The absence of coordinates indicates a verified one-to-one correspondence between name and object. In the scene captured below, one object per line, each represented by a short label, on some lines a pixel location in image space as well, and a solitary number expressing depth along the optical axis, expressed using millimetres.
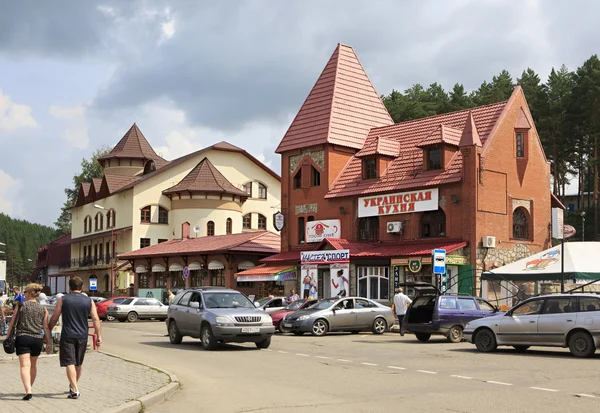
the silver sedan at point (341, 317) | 28078
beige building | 69375
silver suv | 21266
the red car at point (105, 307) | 42781
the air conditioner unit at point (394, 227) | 41000
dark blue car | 24578
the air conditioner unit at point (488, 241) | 38219
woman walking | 11190
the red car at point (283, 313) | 29969
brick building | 38625
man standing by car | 28406
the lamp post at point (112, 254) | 67188
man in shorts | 11312
